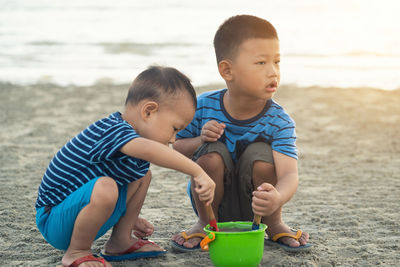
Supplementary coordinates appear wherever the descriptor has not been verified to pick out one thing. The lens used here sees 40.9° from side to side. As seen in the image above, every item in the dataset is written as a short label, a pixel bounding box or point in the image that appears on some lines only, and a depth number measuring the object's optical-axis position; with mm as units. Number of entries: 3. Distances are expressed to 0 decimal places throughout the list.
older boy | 2510
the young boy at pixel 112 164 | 2129
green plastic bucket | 2145
